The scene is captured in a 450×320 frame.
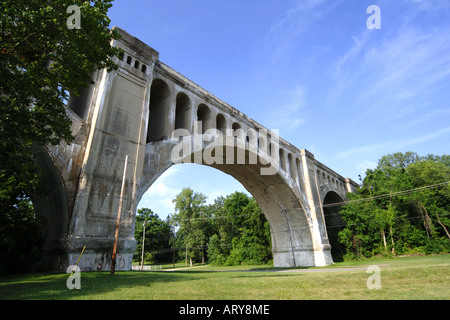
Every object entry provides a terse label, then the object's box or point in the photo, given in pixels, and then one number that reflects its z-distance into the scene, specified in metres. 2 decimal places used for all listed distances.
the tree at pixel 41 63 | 6.54
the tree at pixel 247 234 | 41.69
